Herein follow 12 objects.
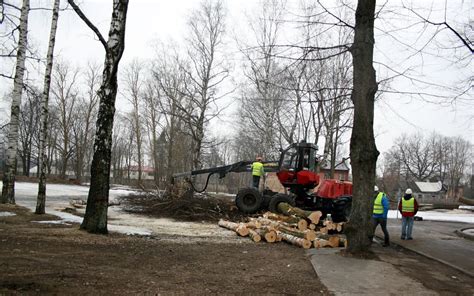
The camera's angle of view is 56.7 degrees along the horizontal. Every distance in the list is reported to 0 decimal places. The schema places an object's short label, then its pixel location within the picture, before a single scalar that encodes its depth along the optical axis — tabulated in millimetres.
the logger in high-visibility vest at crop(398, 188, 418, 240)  14172
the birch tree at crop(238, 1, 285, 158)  29859
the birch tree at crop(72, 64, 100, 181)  56000
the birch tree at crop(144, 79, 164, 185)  45147
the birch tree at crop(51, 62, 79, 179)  52562
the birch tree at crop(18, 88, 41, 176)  64812
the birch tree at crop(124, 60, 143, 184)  52125
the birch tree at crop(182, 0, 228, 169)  28797
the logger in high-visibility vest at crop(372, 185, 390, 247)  13203
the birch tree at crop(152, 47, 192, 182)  32366
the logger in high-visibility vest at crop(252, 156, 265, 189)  18891
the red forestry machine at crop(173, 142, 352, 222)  17062
